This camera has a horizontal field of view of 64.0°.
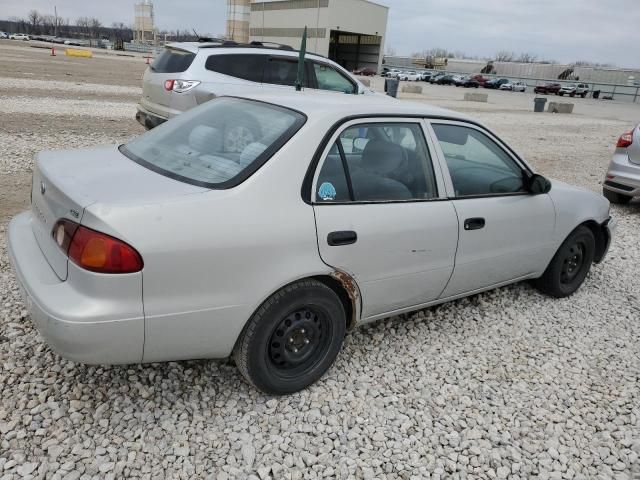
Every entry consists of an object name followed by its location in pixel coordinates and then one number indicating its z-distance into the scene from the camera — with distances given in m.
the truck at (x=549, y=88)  52.09
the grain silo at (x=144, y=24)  105.75
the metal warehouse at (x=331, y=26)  71.38
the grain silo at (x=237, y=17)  88.61
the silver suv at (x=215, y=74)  7.86
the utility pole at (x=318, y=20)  71.56
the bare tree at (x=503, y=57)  152.36
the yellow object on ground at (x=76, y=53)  43.44
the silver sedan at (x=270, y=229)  2.22
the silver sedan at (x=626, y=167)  7.21
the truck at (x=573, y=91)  50.67
